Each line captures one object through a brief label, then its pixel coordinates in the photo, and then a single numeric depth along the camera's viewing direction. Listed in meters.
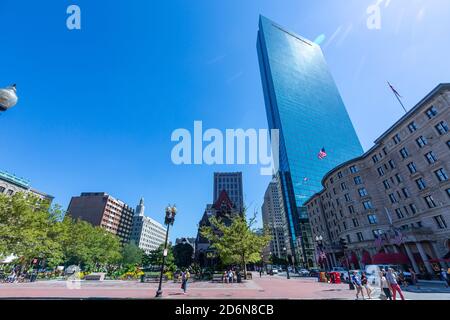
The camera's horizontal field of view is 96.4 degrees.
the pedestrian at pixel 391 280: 10.40
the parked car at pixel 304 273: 42.24
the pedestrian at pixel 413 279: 19.85
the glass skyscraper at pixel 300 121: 74.81
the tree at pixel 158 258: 37.09
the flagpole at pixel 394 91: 27.75
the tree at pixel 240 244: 27.65
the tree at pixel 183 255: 44.31
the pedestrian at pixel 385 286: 10.52
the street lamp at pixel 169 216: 16.12
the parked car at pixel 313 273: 39.05
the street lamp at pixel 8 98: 4.14
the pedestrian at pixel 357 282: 12.42
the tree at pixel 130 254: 60.81
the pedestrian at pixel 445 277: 17.47
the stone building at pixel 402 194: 27.34
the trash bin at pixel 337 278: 24.48
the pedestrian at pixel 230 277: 23.51
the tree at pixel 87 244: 39.70
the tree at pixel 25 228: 25.09
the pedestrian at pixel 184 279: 14.72
